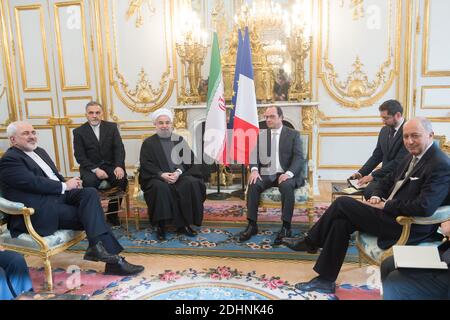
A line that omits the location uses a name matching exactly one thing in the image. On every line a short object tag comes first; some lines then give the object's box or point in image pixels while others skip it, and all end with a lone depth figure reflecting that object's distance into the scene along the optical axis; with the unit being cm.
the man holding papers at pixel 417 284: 179
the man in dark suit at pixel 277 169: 336
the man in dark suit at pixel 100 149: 396
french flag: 428
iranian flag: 444
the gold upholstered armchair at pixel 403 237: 217
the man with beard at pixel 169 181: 359
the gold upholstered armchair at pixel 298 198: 342
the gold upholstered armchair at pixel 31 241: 251
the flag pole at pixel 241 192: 490
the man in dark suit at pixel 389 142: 327
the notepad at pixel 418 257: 181
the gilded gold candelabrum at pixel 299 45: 489
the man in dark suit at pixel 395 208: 216
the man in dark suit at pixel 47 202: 267
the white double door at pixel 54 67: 590
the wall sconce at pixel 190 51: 501
